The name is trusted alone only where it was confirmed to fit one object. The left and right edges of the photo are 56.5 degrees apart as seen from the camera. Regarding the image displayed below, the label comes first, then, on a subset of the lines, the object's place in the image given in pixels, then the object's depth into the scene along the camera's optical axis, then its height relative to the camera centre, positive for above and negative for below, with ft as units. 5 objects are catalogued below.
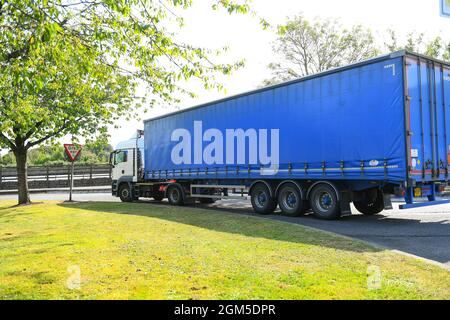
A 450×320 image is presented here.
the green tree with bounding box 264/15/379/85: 94.99 +29.14
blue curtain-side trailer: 31.96 +2.85
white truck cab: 64.18 +1.46
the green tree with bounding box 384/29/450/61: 88.07 +26.82
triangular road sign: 65.82 +4.08
